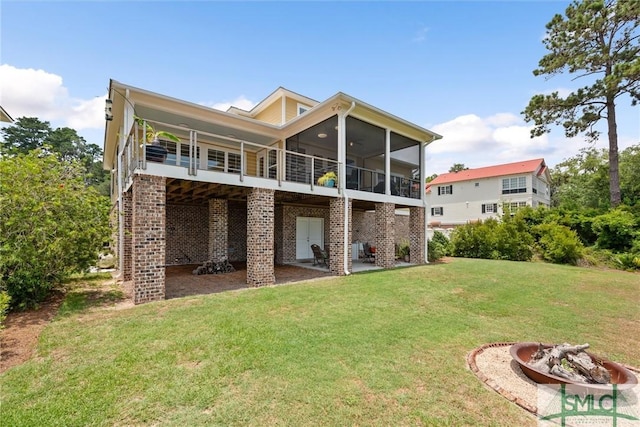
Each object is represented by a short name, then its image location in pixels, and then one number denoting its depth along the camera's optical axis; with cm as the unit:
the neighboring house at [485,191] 2892
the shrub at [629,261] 1276
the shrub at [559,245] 1401
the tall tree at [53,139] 3821
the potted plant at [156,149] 669
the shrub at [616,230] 1429
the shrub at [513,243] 1518
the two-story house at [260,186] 659
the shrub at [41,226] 574
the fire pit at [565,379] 289
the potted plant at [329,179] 1038
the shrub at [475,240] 1580
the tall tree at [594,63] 1645
